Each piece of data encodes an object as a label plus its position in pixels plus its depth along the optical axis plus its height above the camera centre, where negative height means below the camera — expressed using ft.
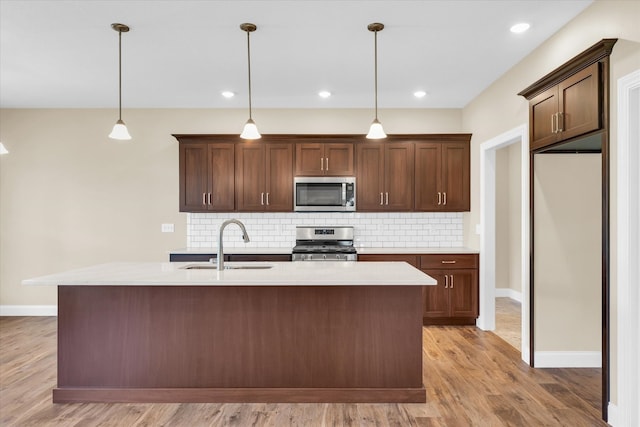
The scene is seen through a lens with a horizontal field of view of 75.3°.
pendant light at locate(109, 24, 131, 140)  10.13 +2.11
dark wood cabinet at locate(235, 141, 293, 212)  16.63 +1.60
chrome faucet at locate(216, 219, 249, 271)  9.55 -0.83
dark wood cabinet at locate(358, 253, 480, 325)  15.58 -2.60
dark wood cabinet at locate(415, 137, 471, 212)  16.63 +1.53
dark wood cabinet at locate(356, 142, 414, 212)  16.63 +1.57
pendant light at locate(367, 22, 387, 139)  10.19 +2.22
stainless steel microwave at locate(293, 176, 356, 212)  16.56 +0.80
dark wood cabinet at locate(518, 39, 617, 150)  8.48 +2.66
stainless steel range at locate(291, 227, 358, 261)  17.24 -0.97
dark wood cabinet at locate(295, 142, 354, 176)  16.66 +2.29
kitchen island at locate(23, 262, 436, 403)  9.15 -2.74
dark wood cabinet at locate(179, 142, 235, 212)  16.62 +1.56
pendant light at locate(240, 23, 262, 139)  10.53 +2.12
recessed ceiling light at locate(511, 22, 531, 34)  10.12 +4.63
